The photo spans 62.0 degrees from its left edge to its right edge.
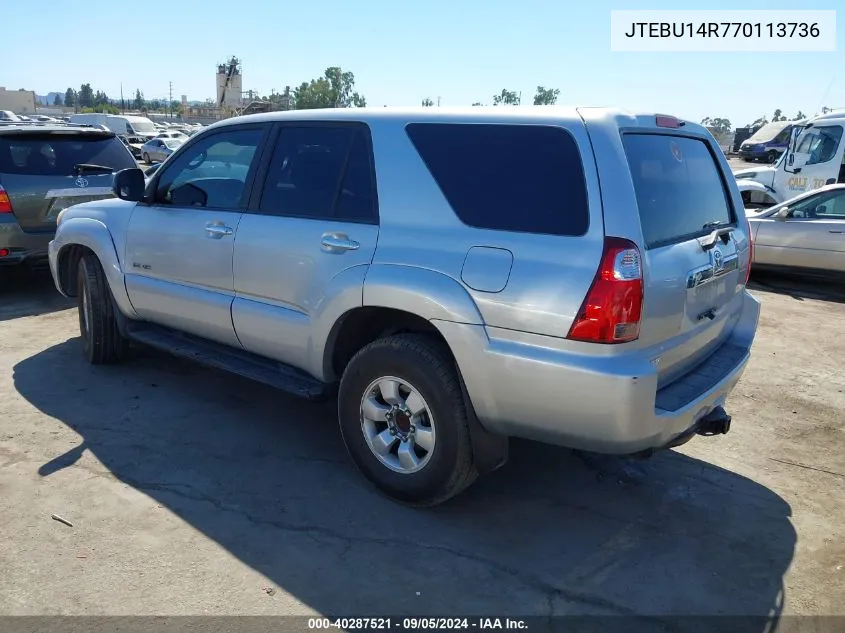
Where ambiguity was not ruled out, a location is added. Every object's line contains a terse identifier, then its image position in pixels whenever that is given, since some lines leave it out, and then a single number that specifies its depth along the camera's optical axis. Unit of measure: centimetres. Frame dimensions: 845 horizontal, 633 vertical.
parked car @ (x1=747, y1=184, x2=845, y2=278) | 898
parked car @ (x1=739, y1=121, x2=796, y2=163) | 3565
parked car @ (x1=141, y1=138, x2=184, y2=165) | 3391
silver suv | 289
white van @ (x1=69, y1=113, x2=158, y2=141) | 4472
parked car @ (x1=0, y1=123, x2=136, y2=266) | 712
